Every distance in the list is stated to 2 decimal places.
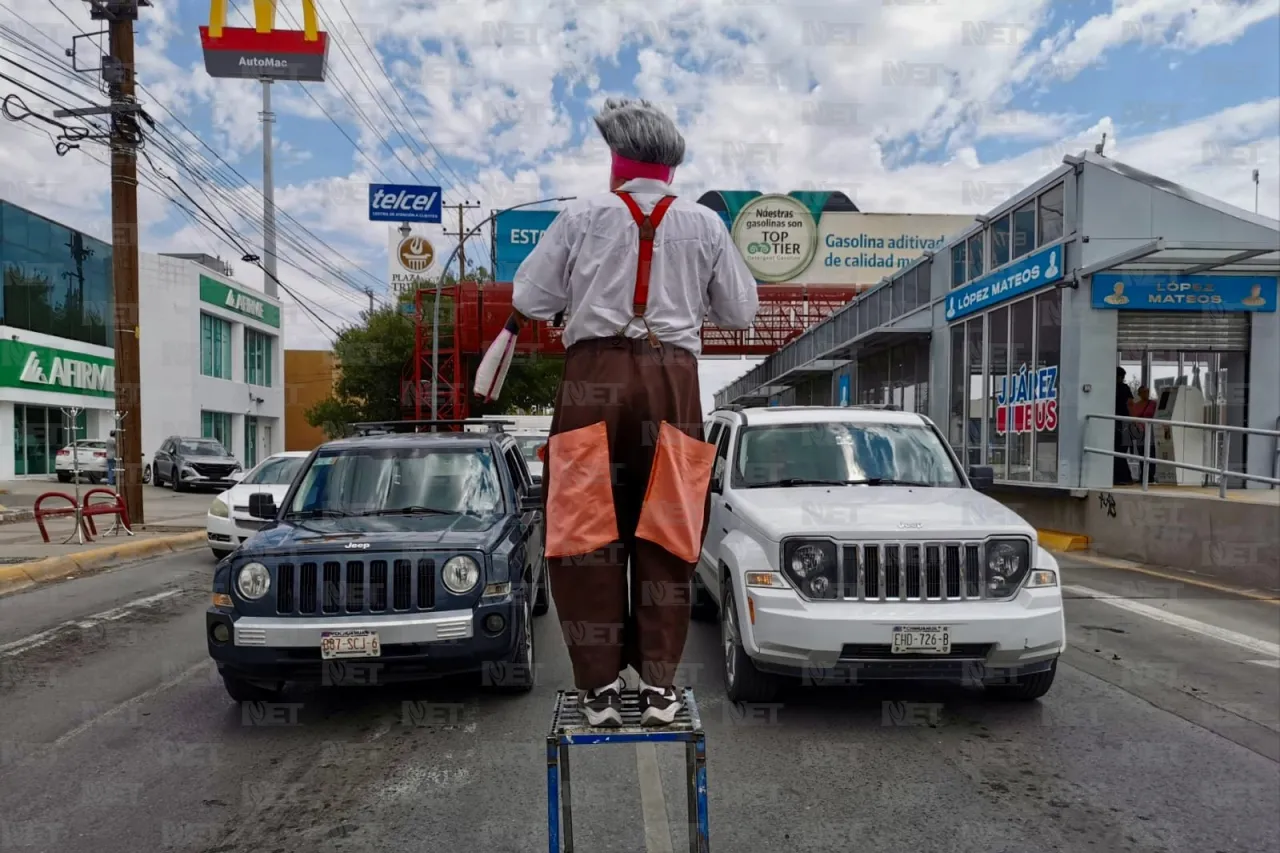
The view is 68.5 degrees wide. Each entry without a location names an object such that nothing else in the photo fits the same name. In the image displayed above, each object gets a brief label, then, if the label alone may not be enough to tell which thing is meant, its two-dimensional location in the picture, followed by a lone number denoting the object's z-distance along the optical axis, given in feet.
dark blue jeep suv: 16.15
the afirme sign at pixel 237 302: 123.03
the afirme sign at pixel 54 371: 89.66
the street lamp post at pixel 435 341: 89.09
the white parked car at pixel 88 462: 87.40
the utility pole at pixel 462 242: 117.96
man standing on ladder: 8.63
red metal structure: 92.89
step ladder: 8.27
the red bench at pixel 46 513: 41.00
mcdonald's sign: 89.76
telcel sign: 101.45
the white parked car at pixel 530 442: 49.96
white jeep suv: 15.66
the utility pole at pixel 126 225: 48.24
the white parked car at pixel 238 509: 35.96
